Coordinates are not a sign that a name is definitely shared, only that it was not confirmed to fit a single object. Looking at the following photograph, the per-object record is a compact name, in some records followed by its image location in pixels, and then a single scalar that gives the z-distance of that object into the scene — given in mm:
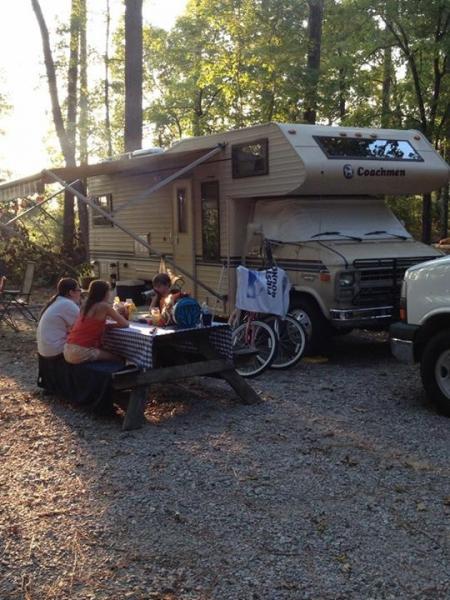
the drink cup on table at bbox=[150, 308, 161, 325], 6348
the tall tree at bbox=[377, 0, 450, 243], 12797
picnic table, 5609
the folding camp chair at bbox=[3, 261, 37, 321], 10922
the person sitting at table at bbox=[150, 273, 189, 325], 6188
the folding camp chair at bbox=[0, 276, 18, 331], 10773
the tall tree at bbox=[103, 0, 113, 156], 23891
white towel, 7496
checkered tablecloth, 5746
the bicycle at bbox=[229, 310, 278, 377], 7457
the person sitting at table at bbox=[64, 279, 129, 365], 5984
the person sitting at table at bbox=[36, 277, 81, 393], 6348
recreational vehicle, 7918
